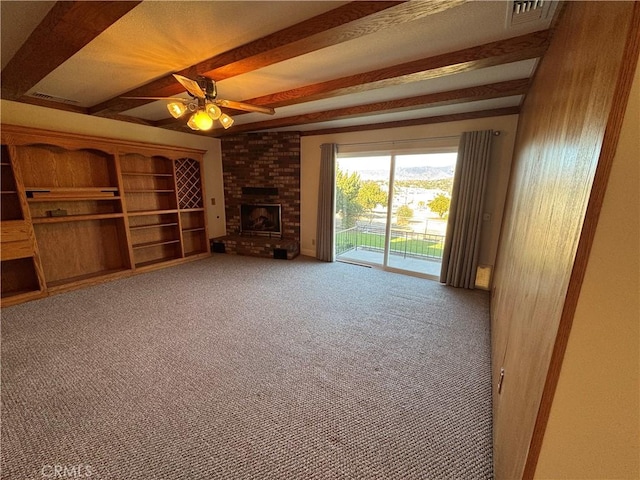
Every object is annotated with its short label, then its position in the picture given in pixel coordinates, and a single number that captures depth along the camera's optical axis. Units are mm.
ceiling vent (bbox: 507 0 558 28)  1388
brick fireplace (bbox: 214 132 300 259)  5004
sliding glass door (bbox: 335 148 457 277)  3945
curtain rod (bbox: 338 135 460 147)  3618
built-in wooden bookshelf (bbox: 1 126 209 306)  3041
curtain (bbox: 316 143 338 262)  4543
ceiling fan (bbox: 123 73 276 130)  2070
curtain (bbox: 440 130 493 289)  3361
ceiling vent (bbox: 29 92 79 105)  2996
